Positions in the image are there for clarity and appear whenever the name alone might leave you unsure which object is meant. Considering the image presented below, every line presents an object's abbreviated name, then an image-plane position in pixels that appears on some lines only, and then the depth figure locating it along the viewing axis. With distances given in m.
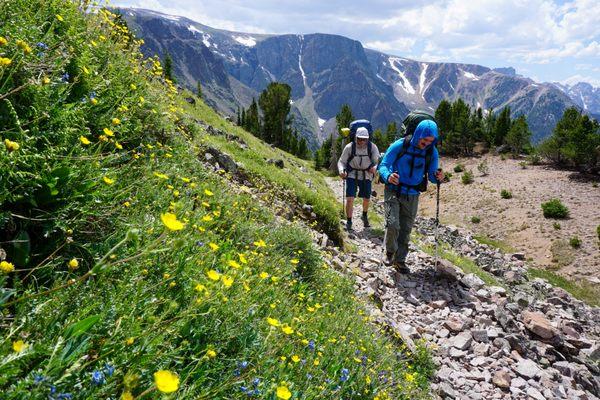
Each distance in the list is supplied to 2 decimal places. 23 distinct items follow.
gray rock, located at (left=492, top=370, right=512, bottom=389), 5.41
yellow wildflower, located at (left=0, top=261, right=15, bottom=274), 1.33
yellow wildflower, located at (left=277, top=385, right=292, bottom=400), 1.84
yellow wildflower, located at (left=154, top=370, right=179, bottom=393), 1.08
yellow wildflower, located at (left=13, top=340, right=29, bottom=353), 1.29
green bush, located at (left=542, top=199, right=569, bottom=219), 28.58
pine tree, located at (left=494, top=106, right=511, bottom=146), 58.12
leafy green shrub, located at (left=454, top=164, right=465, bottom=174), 47.12
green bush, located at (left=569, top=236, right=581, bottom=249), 24.25
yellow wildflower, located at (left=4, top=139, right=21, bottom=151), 1.72
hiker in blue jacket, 7.89
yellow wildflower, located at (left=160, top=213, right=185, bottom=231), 1.35
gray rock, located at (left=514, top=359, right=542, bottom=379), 5.80
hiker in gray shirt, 11.00
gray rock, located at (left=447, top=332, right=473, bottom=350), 6.07
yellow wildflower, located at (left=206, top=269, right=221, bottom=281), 2.08
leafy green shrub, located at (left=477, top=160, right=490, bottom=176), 43.65
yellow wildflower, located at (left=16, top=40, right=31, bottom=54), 2.06
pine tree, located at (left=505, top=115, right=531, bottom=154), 49.84
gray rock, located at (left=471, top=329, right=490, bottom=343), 6.36
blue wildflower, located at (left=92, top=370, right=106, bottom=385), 1.48
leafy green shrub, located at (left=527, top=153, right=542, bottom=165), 44.62
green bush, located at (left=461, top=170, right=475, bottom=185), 40.88
